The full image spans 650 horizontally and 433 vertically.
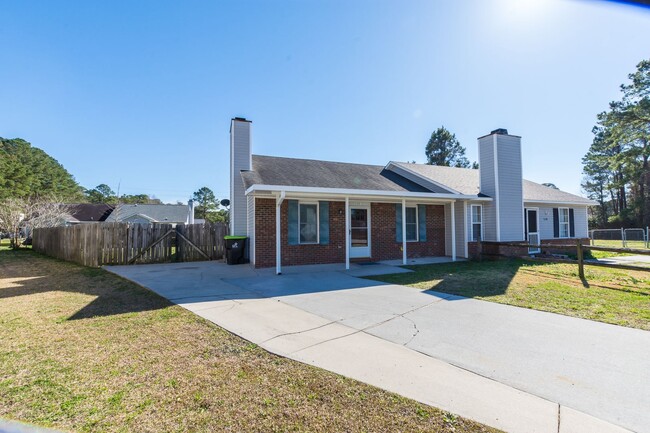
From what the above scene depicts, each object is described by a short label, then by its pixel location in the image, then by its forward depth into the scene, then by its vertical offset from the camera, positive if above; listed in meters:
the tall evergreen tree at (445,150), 39.66 +9.93
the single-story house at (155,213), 31.75 +1.70
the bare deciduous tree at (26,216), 20.80 +1.05
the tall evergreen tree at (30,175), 32.76 +7.18
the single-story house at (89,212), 37.75 +2.26
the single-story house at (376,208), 10.71 +0.77
